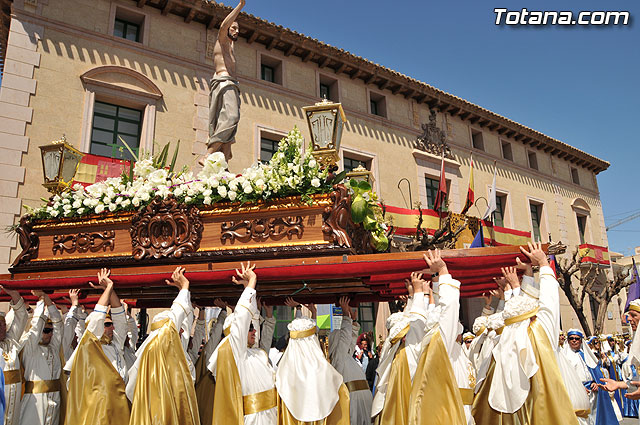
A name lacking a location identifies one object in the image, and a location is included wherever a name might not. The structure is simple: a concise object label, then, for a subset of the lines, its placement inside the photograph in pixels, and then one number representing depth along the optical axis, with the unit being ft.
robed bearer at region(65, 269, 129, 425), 14.05
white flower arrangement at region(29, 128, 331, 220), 13.19
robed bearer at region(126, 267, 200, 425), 13.10
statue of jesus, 18.61
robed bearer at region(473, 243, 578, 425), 11.60
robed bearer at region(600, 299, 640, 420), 11.64
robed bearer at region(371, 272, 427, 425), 13.67
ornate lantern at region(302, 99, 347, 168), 14.57
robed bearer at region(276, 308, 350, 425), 14.07
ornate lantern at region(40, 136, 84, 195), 20.97
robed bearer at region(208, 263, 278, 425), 13.41
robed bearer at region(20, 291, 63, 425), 17.70
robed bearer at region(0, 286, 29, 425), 16.90
